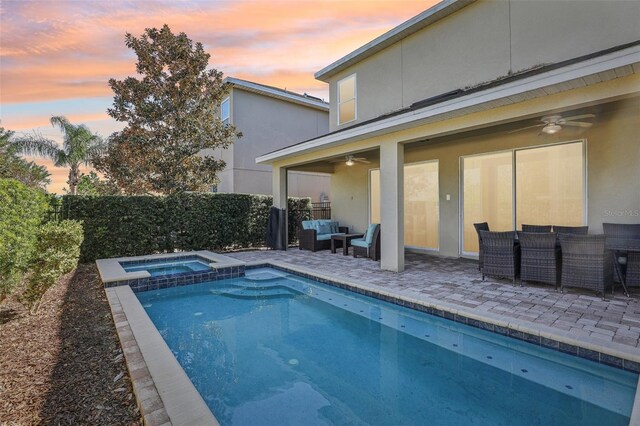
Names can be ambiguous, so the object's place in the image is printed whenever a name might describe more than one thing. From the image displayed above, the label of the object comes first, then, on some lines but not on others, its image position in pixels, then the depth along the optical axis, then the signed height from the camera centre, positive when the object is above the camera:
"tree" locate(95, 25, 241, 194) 11.93 +3.66
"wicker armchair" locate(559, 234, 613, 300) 5.37 -0.90
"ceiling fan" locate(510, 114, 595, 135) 6.17 +1.71
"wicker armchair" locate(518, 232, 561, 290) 5.94 -0.88
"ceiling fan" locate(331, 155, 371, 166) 10.55 +1.78
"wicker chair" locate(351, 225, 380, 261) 9.50 -1.14
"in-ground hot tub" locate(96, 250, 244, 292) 7.39 -1.50
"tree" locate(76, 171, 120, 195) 25.64 +2.49
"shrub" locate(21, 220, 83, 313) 4.97 -0.72
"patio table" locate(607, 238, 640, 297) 5.38 -0.65
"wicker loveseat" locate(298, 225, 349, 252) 11.85 -1.09
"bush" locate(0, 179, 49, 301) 4.29 -0.25
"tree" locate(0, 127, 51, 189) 19.42 +3.09
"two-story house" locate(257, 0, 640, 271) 5.61 +1.83
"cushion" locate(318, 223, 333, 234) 12.23 -0.63
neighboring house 15.46 +4.23
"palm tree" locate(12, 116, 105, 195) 21.47 +4.43
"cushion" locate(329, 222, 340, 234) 12.72 -0.61
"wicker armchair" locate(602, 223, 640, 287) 5.67 -0.59
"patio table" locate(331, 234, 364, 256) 10.76 -0.95
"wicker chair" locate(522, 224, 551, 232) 7.49 -0.43
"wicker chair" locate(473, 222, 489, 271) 7.11 -0.43
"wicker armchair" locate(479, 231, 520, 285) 6.37 -0.88
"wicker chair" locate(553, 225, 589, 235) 7.04 -0.44
